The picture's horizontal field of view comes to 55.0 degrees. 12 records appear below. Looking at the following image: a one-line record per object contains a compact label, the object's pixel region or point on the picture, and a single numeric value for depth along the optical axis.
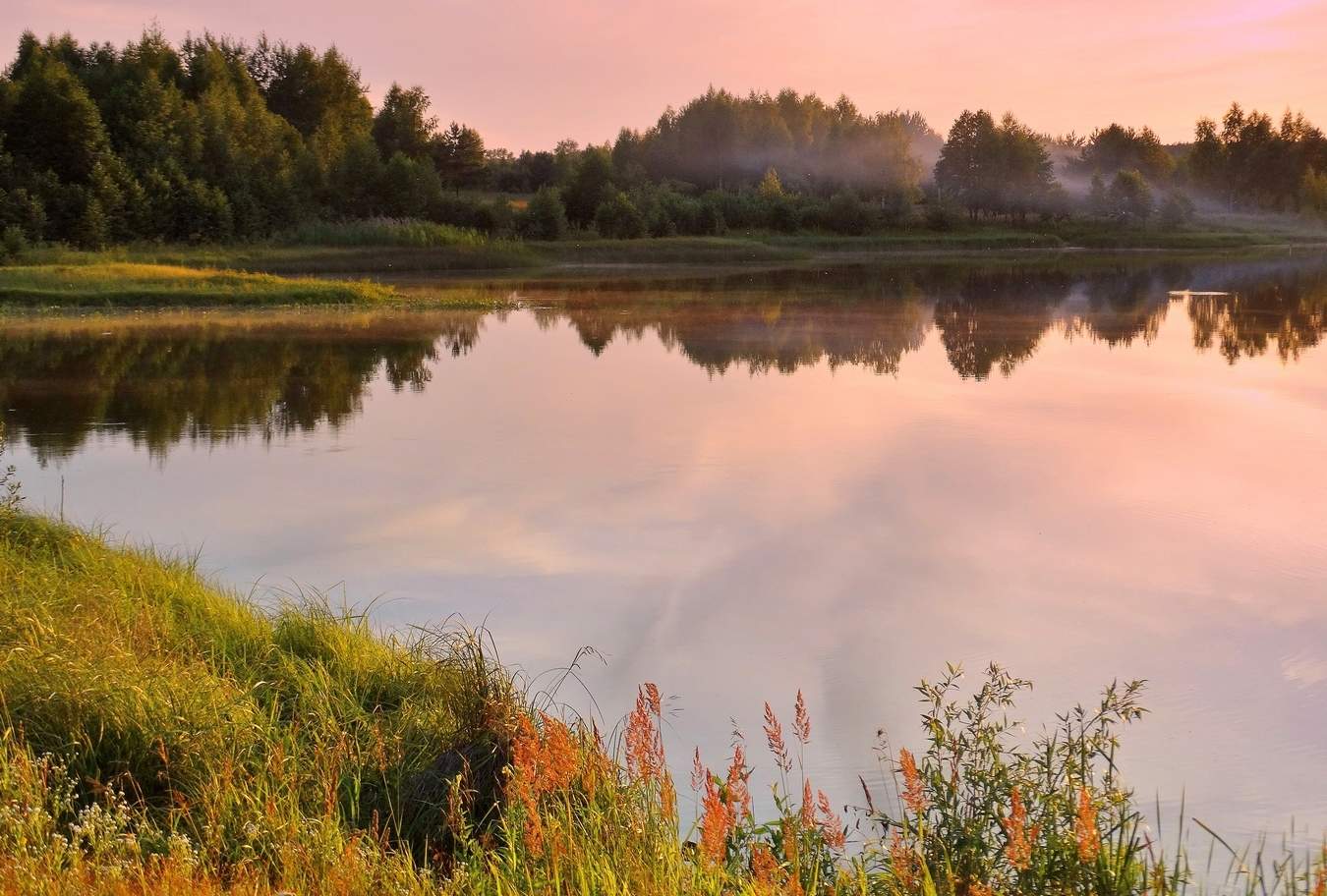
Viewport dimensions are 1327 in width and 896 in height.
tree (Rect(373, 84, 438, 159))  64.00
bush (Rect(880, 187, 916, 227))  68.38
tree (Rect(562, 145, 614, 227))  57.88
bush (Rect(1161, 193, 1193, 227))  75.75
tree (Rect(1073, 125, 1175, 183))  97.25
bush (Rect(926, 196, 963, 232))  70.06
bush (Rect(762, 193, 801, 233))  64.38
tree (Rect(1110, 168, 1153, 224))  76.50
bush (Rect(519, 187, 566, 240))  53.31
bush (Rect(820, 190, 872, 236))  66.12
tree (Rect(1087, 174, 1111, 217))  77.75
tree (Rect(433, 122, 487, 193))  68.12
